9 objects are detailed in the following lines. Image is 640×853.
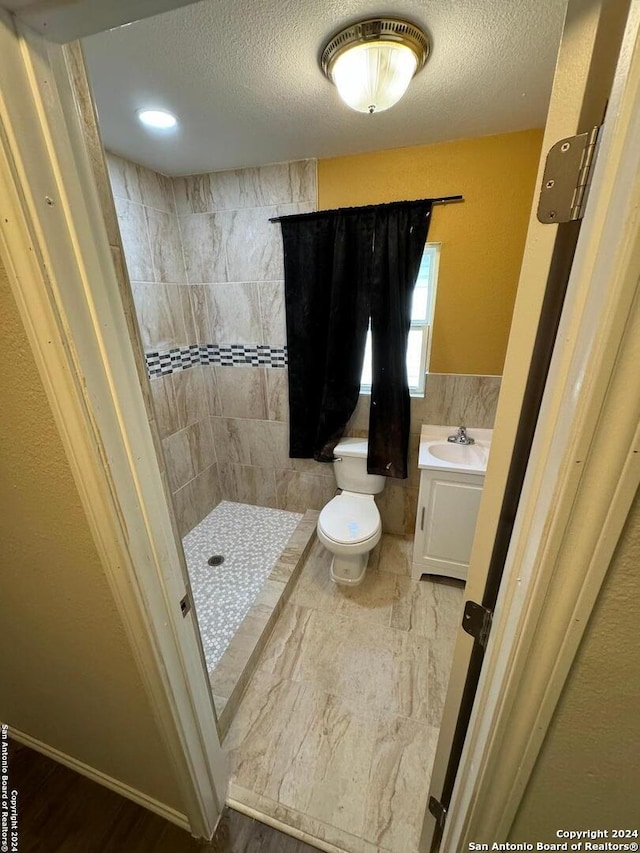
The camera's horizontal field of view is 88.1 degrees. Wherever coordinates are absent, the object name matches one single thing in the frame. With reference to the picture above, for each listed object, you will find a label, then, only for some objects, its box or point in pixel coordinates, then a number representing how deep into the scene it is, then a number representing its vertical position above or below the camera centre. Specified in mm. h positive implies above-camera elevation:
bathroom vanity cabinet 1749 -1012
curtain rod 1704 +509
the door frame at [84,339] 443 -42
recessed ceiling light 1355 +761
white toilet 1838 -1192
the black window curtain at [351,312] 1811 -36
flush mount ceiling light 980 +733
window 1896 -100
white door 370 -22
